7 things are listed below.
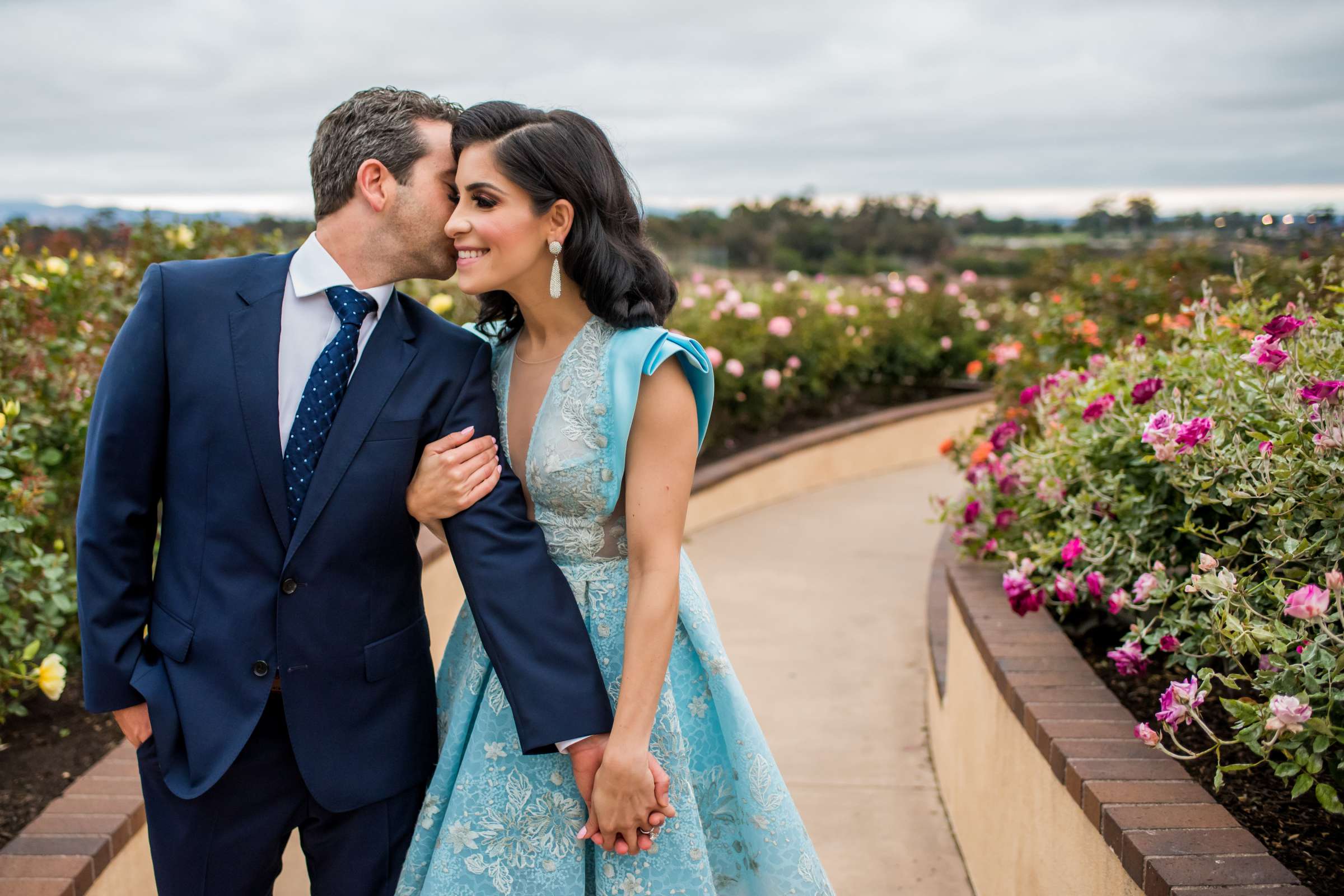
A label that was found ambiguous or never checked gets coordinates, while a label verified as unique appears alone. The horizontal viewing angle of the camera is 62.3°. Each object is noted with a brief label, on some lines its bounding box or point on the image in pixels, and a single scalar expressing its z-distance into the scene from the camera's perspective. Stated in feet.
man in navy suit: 5.51
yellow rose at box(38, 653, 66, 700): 7.97
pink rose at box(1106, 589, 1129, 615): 8.64
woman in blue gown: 5.81
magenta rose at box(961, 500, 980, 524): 13.42
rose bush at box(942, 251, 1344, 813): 6.16
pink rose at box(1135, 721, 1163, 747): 6.70
